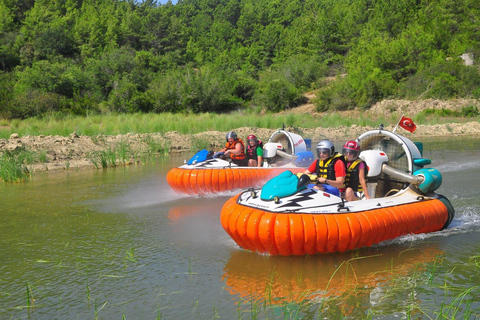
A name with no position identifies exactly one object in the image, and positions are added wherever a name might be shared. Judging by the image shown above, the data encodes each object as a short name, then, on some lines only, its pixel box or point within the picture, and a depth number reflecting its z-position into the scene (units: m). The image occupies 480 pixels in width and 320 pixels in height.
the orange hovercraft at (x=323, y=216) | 5.80
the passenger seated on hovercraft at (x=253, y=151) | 11.12
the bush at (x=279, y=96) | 36.22
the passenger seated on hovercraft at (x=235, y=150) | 11.19
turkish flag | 8.48
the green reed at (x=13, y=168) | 12.41
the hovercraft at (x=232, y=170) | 10.09
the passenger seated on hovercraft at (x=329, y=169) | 6.82
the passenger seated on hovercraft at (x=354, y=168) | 7.06
